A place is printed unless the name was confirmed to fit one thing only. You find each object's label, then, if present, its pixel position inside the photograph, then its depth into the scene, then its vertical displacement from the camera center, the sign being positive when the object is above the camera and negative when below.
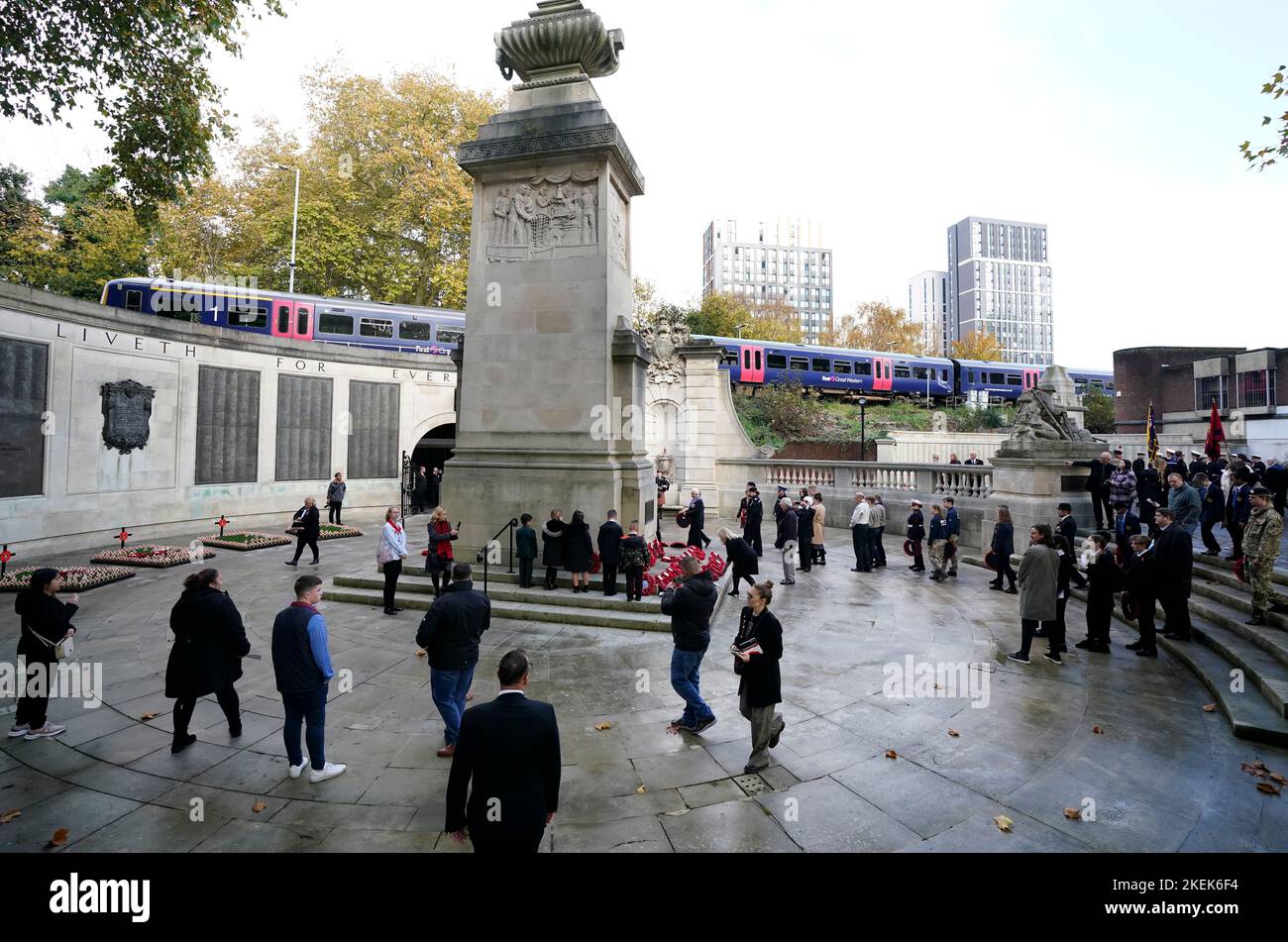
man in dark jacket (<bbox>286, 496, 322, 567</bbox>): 12.78 -0.84
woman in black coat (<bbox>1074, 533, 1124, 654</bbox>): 7.82 -1.39
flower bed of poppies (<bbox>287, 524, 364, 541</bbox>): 16.98 -1.31
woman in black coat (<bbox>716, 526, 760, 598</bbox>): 9.09 -1.03
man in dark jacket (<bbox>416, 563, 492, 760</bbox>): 5.04 -1.30
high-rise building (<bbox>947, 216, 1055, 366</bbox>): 150.25 +51.90
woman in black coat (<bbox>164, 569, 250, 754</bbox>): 5.23 -1.42
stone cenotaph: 10.91 +3.22
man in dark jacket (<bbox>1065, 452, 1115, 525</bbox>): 13.11 +0.15
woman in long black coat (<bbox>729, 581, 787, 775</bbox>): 4.87 -1.51
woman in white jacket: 9.24 -1.01
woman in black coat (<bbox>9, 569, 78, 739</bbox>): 5.45 -1.41
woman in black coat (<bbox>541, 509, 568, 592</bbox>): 9.94 -0.95
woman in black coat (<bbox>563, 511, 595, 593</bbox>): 9.70 -0.95
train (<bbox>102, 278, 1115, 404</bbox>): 21.28 +6.60
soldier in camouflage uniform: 7.36 -0.70
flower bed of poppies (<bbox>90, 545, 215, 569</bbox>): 13.30 -1.59
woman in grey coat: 7.51 -1.27
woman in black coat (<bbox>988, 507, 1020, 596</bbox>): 11.58 -1.13
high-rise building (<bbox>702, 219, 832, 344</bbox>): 147.25 +54.23
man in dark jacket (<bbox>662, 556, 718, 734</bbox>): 5.58 -1.38
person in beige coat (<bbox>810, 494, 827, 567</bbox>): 13.68 -1.17
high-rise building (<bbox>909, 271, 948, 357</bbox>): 165.66 +54.10
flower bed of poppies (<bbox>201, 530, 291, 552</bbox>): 15.48 -1.44
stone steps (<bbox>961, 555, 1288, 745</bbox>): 5.60 -1.99
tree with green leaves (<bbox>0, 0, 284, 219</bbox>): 9.71 +7.37
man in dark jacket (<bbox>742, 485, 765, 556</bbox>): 13.07 -0.73
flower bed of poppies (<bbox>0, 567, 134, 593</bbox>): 10.91 -1.76
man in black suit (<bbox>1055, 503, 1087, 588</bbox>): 9.71 -0.55
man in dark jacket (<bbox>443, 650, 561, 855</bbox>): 2.88 -1.42
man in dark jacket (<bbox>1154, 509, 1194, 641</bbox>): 7.50 -0.96
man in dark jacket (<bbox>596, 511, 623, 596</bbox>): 9.56 -0.87
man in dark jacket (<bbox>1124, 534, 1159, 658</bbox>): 7.62 -1.32
